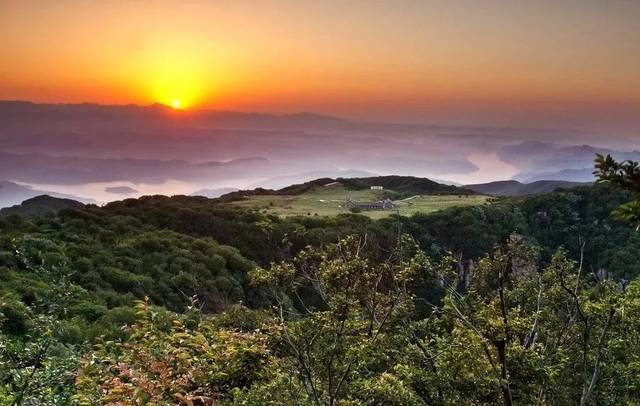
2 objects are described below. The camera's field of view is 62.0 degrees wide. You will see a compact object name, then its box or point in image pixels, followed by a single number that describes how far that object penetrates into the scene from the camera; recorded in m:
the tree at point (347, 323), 12.98
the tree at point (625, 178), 6.29
